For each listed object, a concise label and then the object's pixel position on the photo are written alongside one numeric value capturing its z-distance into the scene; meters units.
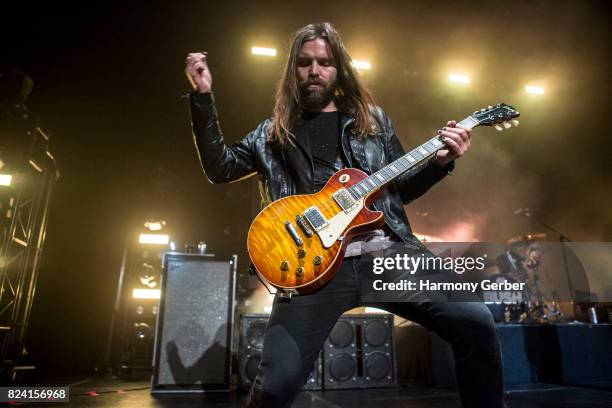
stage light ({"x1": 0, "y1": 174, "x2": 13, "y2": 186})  5.32
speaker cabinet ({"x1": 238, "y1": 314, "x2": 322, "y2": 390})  4.62
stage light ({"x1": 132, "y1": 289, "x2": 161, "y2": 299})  7.02
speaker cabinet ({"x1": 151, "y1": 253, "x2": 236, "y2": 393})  4.35
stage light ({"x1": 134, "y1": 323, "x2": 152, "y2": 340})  6.69
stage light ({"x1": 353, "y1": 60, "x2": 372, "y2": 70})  8.26
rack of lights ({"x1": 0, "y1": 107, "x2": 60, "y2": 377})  5.39
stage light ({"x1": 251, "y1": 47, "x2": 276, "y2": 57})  7.77
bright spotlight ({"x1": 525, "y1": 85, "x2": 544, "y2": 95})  8.56
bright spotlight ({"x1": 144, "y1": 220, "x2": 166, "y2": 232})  7.67
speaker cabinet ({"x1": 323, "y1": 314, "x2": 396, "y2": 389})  4.82
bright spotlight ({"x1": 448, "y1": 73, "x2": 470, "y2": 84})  8.51
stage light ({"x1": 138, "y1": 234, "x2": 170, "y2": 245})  7.52
